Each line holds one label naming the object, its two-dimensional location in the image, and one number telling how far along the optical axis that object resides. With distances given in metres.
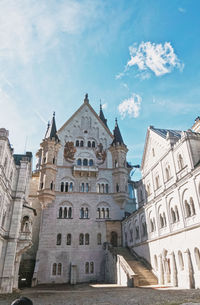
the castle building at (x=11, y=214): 24.05
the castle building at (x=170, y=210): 21.28
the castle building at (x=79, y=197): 37.12
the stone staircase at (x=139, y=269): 26.25
